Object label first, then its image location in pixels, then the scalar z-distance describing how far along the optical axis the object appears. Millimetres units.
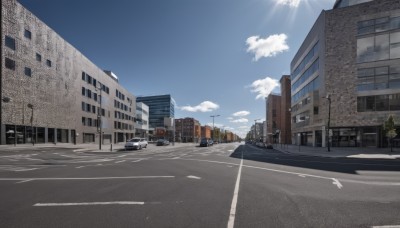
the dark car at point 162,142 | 63641
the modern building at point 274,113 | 106438
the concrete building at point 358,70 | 39281
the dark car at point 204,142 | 57997
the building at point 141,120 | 105125
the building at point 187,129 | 152625
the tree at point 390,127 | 31594
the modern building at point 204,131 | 182750
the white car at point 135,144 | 38594
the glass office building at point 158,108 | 153500
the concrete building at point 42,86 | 35500
